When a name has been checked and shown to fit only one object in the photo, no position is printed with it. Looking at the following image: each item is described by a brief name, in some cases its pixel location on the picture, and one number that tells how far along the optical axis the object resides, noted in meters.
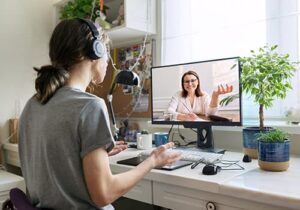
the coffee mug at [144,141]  1.66
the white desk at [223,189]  0.82
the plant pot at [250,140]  1.32
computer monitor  1.41
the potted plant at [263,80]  1.28
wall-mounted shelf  1.92
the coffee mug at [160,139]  1.71
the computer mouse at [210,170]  1.03
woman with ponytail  0.72
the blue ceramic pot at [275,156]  1.07
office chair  0.73
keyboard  1.21
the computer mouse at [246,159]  1.24
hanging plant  2.12
